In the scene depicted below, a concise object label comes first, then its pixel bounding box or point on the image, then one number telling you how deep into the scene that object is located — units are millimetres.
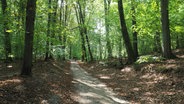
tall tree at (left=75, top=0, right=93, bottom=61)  24258
